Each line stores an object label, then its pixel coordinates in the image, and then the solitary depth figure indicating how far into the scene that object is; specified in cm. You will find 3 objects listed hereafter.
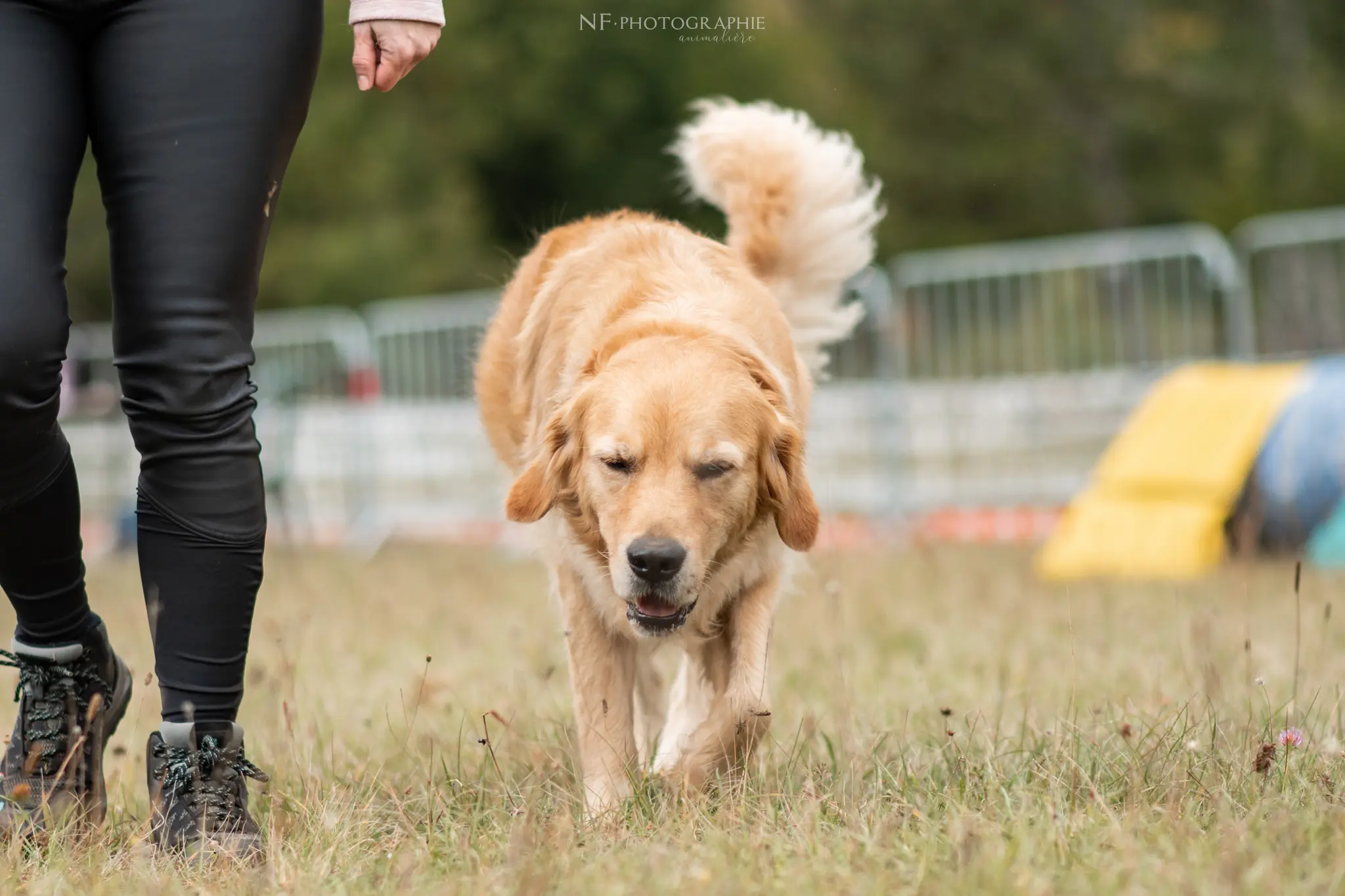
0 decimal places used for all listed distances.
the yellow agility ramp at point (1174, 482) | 1345
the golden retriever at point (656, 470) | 575
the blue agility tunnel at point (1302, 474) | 1350
